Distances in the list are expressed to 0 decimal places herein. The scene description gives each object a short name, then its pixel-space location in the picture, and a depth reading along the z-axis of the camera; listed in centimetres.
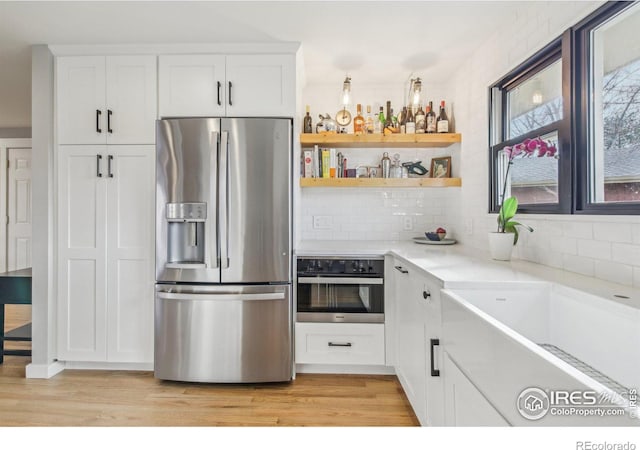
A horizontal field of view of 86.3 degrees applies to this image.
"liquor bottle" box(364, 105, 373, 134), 301
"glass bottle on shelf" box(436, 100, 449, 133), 296
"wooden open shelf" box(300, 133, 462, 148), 288
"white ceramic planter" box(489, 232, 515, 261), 191
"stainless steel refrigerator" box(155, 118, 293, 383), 226
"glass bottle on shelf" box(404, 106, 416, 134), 297
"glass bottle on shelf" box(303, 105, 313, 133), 306
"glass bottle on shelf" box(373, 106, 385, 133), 300
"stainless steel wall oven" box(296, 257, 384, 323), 241
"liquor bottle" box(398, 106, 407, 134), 300
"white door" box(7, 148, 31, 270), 464
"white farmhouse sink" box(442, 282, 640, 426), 69
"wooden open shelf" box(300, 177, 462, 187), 290
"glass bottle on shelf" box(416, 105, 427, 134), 301
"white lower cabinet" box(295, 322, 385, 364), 242
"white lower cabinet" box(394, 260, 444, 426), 149
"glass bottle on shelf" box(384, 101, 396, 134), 294
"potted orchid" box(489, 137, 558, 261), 184
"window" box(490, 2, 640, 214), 144
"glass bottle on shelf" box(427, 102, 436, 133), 300
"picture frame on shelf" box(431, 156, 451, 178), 309
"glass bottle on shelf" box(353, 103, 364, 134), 303
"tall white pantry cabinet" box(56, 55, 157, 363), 243
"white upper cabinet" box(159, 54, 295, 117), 239
